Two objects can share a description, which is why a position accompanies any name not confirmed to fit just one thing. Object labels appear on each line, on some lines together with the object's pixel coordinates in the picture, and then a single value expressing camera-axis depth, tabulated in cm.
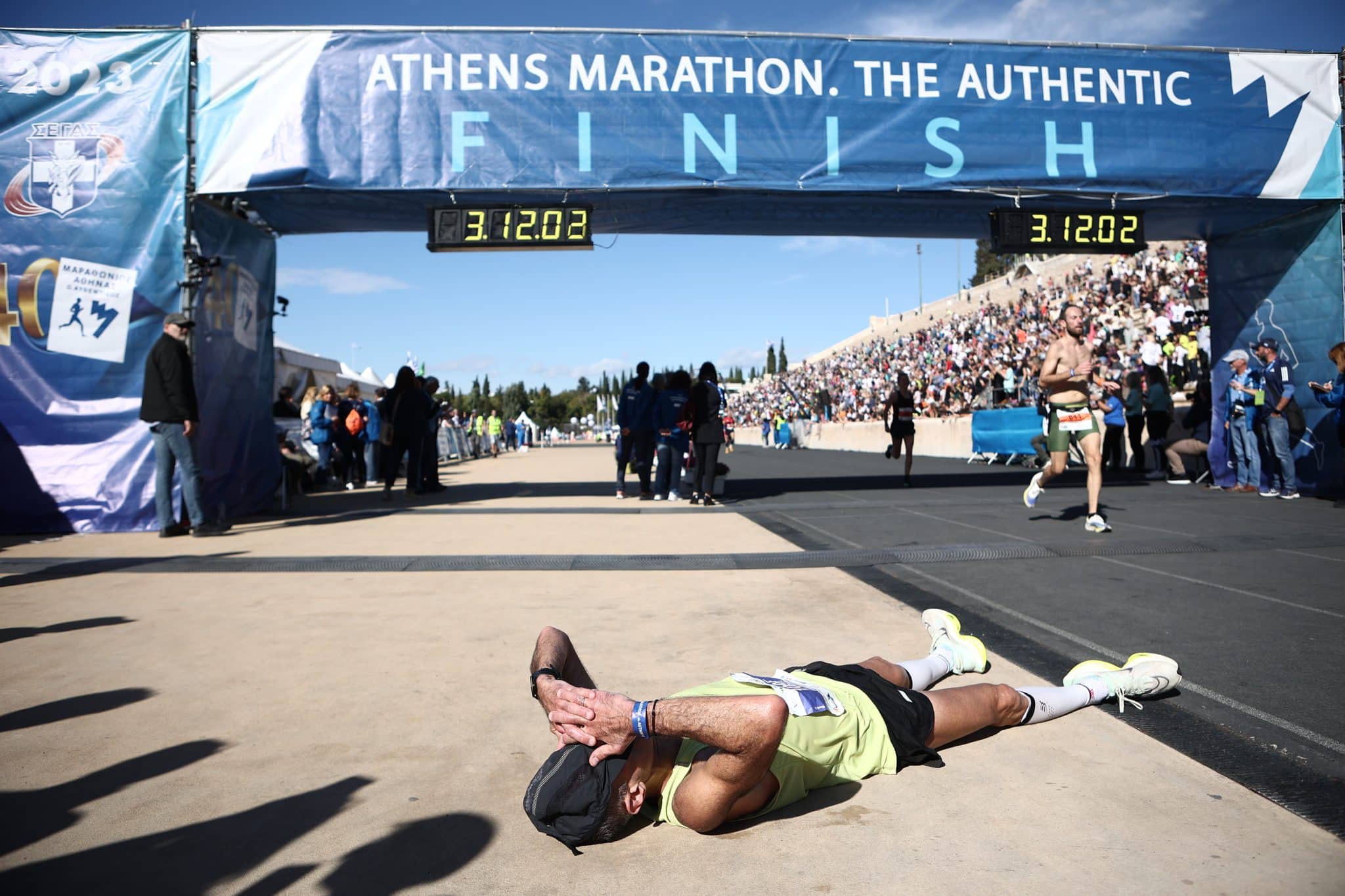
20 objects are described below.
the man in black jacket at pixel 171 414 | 803
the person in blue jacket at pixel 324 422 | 1405
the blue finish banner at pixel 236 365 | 927
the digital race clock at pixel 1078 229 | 1019
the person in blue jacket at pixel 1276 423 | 1041
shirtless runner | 771
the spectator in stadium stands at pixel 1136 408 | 1522
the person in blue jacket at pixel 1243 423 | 1070
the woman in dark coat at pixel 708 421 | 1083
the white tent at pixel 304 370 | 1702
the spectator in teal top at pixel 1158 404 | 1411
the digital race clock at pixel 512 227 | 962
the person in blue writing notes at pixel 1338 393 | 924
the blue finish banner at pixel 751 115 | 937
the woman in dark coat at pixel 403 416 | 1223
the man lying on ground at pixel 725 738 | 216
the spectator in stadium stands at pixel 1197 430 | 1305
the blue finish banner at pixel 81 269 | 864
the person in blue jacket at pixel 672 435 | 1155
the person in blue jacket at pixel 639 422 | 1191
